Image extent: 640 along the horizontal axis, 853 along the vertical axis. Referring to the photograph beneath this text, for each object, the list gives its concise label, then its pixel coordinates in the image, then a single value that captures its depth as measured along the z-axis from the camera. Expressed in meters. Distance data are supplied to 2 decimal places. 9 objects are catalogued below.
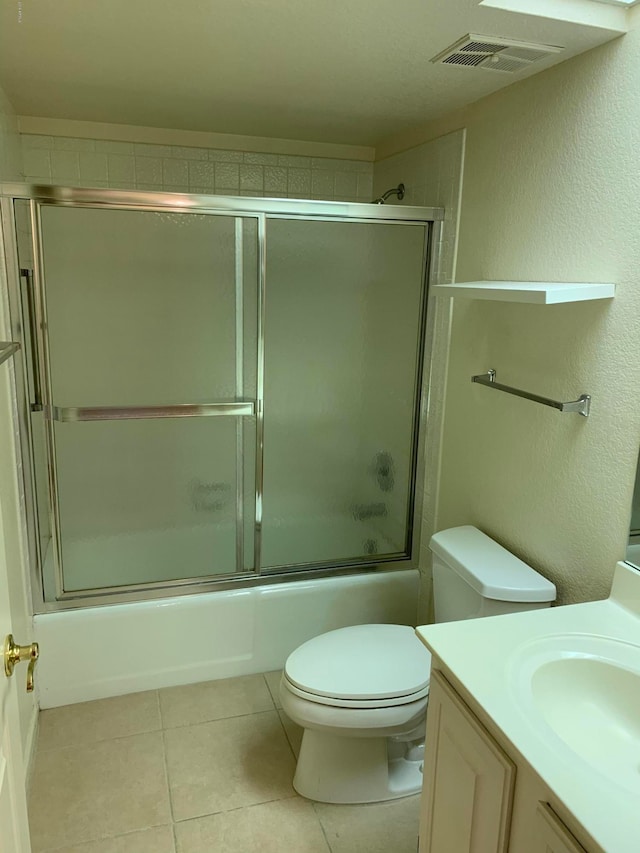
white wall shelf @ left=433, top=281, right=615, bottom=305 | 1.52
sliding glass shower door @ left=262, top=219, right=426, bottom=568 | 2.45
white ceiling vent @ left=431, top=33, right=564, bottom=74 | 1.60
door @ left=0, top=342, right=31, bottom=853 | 1.00
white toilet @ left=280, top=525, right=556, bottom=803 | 1.79
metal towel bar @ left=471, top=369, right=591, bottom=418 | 1.69
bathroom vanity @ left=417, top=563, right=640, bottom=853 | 0.99
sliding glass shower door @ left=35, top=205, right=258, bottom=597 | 2.21
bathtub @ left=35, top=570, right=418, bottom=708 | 2.33
